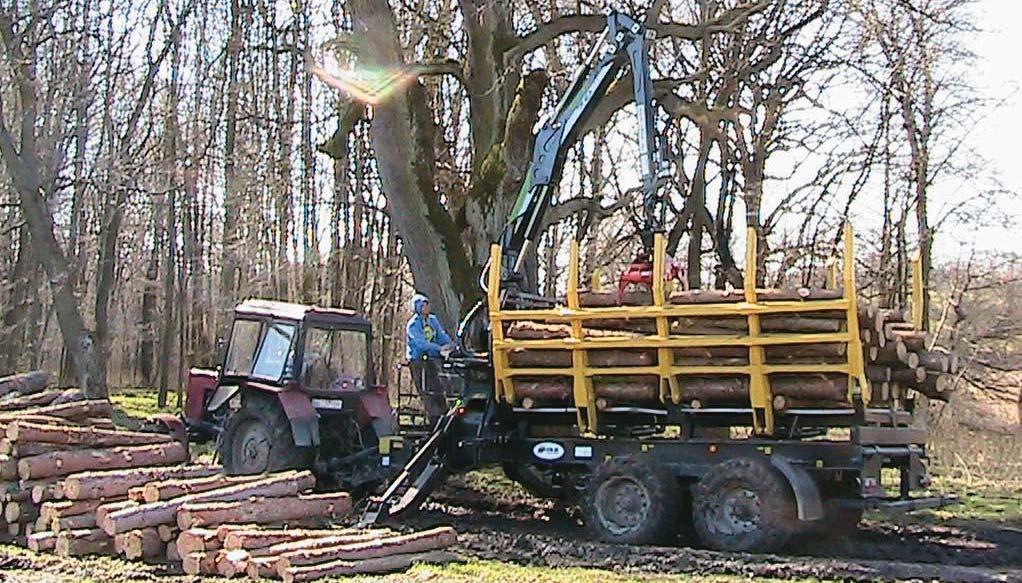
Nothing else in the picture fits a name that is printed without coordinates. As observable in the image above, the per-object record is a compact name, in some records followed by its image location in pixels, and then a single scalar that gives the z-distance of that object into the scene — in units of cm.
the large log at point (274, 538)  1005
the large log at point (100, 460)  1224
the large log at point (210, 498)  1090
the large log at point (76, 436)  1250
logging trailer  1136
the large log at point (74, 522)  1139
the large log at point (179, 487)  1125
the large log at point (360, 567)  961
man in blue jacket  1405
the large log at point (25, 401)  1422
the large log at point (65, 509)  1146
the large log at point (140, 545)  1080
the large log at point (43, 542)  1130
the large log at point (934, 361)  1206
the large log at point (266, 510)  1074
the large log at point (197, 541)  1030
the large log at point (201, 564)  1016
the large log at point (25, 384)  1561
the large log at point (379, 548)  982
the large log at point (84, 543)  1110
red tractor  1468
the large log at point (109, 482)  1157
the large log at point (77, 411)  1362
